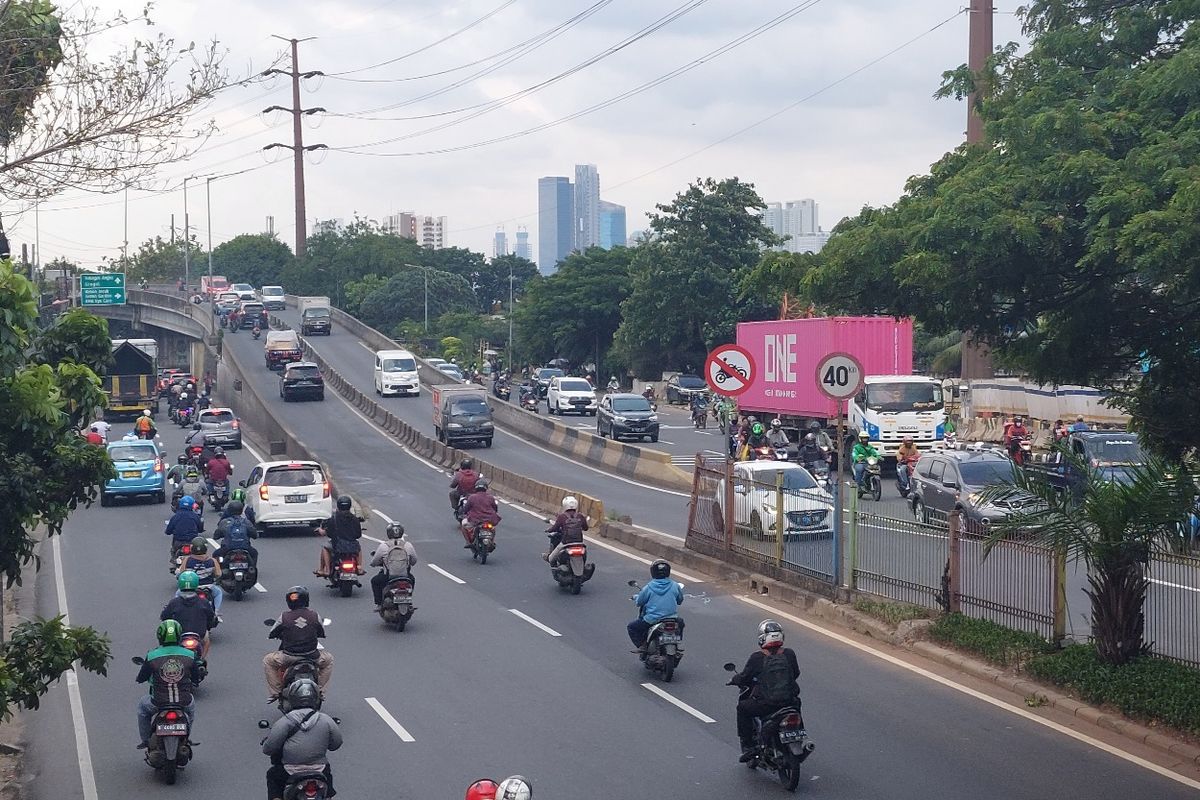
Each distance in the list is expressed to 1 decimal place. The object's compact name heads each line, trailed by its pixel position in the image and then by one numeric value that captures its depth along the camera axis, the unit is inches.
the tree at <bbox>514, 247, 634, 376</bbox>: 3393.2
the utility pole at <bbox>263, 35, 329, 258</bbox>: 4202.8
